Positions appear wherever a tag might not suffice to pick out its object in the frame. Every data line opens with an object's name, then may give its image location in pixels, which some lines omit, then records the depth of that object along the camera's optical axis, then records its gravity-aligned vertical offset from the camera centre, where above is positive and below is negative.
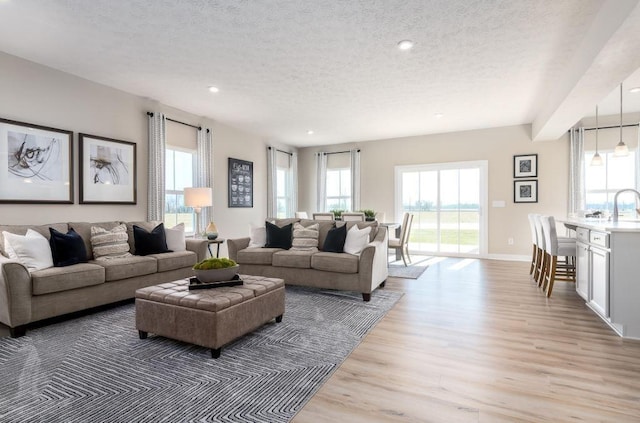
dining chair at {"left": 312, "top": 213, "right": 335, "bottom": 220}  6.07 -0.14
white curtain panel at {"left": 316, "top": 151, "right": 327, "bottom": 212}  8.39 +0.69
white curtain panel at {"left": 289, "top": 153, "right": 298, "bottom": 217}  8.46 +0.67
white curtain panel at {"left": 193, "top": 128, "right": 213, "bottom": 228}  5.77 +0.73
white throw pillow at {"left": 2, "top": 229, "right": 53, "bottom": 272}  3.06 -0.38
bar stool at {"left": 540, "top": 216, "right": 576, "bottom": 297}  3.92 -0.50
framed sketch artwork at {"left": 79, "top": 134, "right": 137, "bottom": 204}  4.15 +0.50
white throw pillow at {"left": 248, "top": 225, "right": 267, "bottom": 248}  4.89 -0.43
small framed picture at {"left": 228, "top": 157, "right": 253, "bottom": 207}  6.51 +0.51
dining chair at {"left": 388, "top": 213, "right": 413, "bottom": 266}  5.99 -0.56
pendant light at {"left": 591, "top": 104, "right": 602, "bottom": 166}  5.12 +0.72
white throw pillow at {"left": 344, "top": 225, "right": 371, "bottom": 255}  4.23 -0.41
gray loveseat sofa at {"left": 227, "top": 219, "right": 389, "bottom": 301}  3.88 -0.69
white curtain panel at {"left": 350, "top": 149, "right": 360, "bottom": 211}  8.03 +0.70
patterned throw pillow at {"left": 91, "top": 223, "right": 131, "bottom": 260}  3.70 -0.39
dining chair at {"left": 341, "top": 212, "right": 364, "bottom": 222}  5.64 -0.13
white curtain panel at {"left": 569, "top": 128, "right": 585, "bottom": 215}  6.06 +0.71
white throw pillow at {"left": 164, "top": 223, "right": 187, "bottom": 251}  4.46 -0.41
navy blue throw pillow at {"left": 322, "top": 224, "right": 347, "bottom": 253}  4.29 -0.41
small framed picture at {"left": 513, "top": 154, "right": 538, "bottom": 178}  6.49 +0.83
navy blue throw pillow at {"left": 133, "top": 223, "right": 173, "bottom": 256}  4.09 -0.41
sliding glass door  7.01 +0.07
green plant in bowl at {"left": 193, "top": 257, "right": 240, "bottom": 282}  2.72 -0.50
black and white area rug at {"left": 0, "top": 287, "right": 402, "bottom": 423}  1.77 -1.06
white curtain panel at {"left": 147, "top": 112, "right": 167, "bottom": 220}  4.89 +0.63
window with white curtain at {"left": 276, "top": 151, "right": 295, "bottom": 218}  8.12 +0.58
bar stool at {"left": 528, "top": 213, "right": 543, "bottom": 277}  4.79 -0.62
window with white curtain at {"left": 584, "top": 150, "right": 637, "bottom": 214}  5.86 +0.49
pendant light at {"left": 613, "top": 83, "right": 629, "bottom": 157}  4.69 +0.81
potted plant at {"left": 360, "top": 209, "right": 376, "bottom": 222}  5.88 -0.13
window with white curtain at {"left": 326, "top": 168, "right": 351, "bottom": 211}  8.30 +0.48
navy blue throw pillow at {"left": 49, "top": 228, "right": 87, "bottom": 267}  3.27 -0.40
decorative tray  2.69 -0.61
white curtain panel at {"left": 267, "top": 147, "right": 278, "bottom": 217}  7.58 +0.55
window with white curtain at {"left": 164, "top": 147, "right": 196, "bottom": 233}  5.33 +0.41
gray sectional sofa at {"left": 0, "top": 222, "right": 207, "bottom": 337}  2.78 -0.70
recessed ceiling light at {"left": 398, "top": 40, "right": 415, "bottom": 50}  3.19 +1.58
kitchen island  2.71 -0.58
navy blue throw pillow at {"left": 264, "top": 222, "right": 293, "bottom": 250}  4.68 -0.39
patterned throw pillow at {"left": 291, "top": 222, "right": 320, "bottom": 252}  4.52 -0.40
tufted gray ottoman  2.37 -0.78
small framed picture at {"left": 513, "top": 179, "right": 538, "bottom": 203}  6.50 +0.33
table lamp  4.98 +0.17
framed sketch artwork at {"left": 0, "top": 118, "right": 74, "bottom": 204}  3.47 +0.49
